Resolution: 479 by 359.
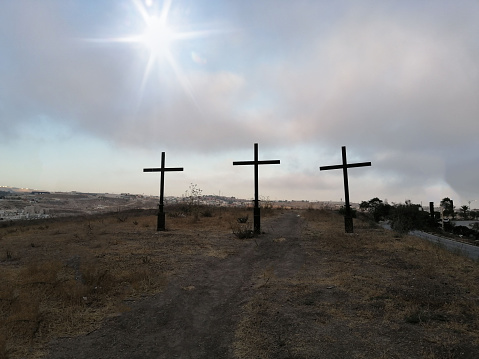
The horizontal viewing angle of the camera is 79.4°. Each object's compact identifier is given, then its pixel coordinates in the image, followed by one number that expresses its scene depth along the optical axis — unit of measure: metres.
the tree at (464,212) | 103.51
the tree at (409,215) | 21.47
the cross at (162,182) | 16.94
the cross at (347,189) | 15.21
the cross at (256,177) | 14.94
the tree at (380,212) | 38.22
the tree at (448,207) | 87.47
